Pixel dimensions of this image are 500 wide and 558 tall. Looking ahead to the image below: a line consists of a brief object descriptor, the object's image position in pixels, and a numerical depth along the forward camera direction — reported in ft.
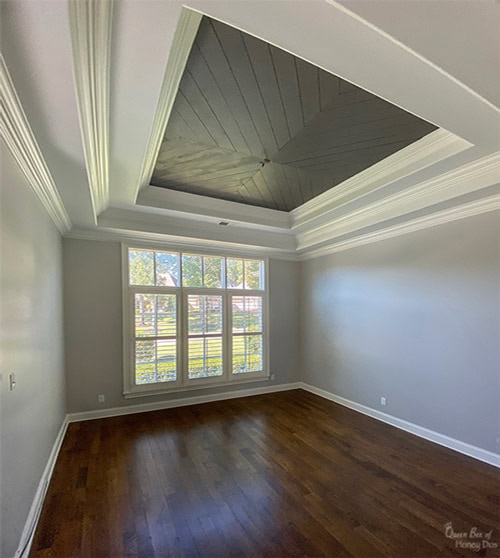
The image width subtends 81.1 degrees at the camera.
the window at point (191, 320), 14.49
